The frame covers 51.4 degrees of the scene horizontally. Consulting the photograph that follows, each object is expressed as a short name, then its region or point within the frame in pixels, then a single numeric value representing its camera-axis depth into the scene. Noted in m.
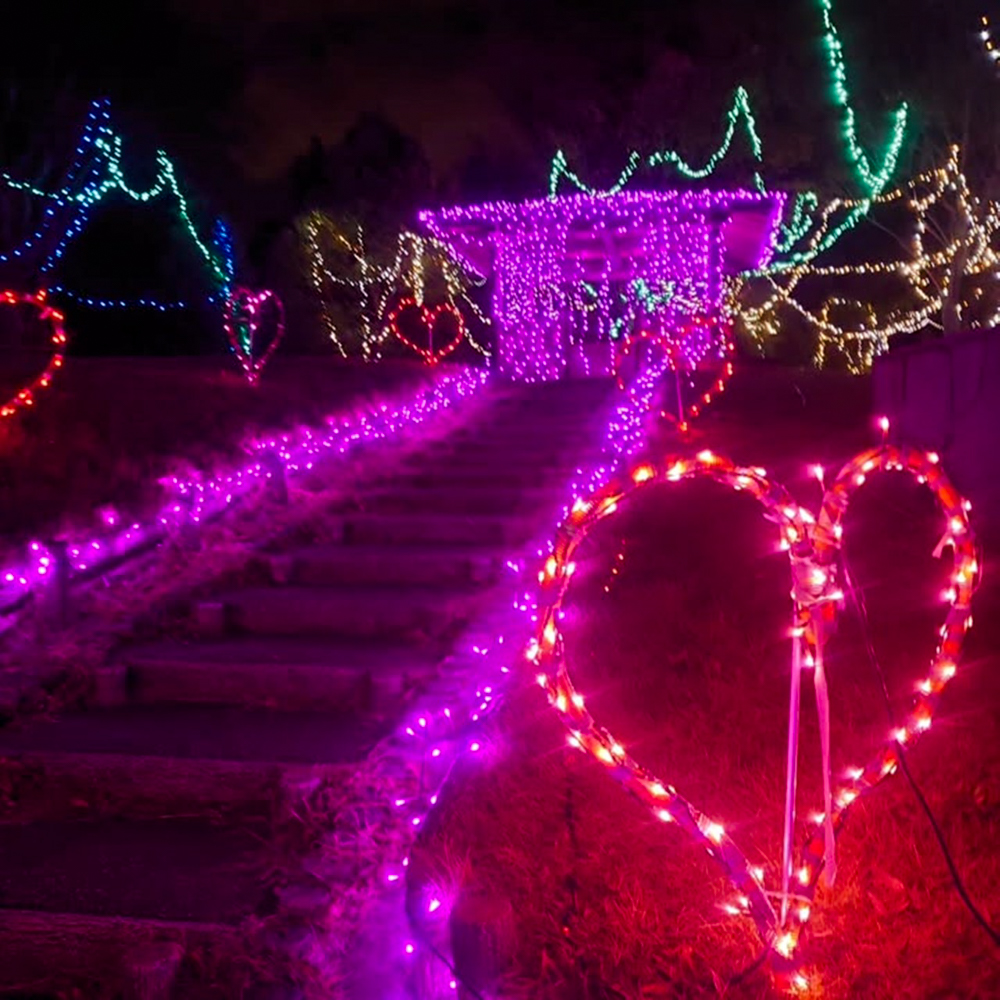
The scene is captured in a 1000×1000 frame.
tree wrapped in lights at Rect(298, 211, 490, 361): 25.23
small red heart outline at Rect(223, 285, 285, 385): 10.33
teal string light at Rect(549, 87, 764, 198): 24.25
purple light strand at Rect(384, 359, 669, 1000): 3.42
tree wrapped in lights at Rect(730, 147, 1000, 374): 22.56
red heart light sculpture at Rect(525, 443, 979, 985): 2.85
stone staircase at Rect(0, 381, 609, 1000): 3.17
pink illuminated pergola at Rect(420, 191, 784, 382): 16.17
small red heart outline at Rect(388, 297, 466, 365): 15.01
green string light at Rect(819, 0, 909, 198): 20.11
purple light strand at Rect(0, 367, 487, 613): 5.04
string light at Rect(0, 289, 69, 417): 6.79
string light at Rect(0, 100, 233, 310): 14.34
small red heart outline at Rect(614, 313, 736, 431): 10.97
